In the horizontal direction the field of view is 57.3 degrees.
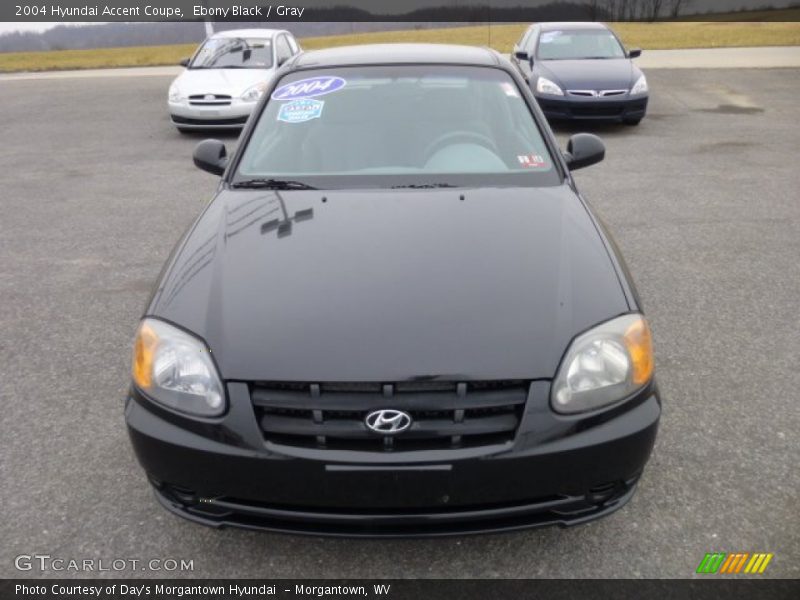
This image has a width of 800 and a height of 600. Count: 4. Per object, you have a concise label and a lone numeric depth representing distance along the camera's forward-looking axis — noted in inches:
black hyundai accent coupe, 81.6
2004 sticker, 146.9
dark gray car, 393.4
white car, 402.0
